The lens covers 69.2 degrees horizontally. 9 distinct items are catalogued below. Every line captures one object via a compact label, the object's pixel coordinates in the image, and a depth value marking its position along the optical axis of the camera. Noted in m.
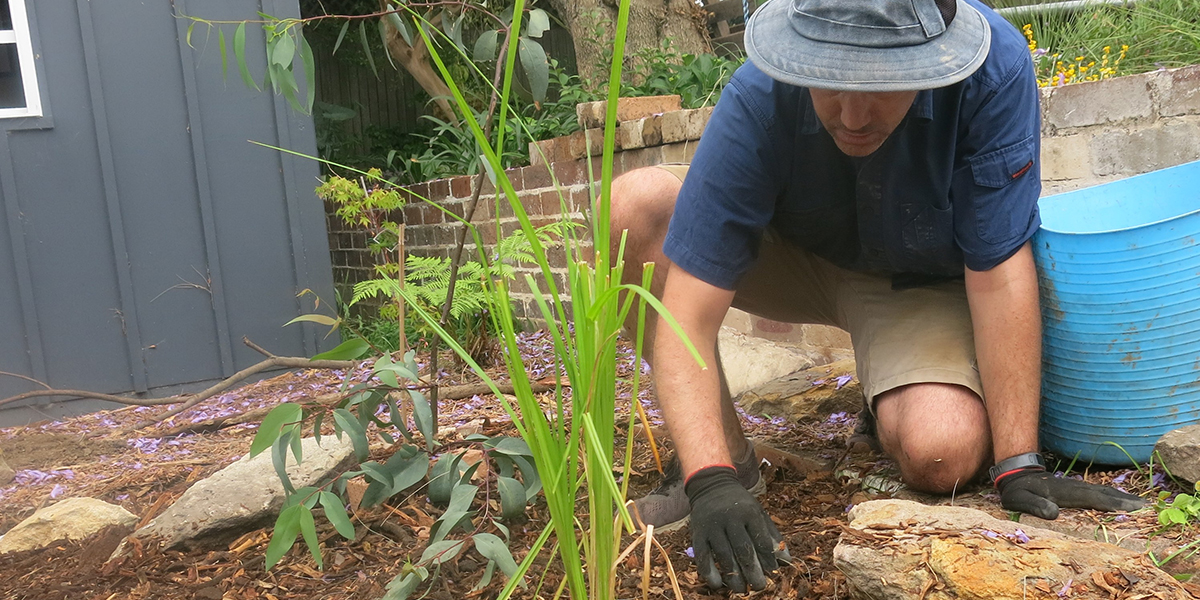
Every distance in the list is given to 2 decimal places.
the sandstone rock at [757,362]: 3.17
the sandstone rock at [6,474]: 2.62
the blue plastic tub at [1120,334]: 1.65
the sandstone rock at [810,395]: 2.62
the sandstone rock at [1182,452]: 1.56
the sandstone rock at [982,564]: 1.20
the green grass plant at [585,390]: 1.05
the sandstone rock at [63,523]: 1.83
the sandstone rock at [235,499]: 1.77
